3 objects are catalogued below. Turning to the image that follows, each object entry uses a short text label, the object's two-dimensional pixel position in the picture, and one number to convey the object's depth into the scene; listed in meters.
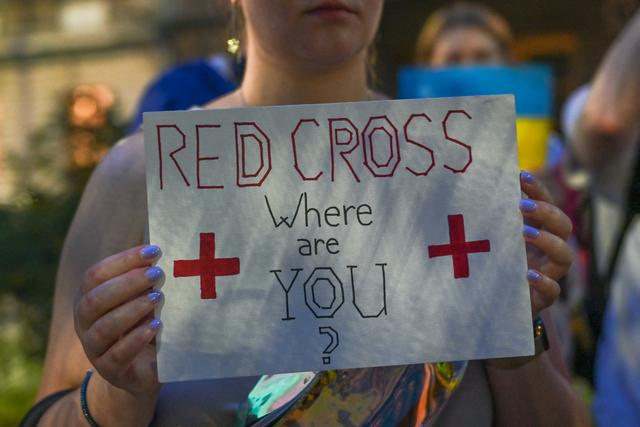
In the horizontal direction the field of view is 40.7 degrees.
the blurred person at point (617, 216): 2.25
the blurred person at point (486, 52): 3.04
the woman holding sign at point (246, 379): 1.13
